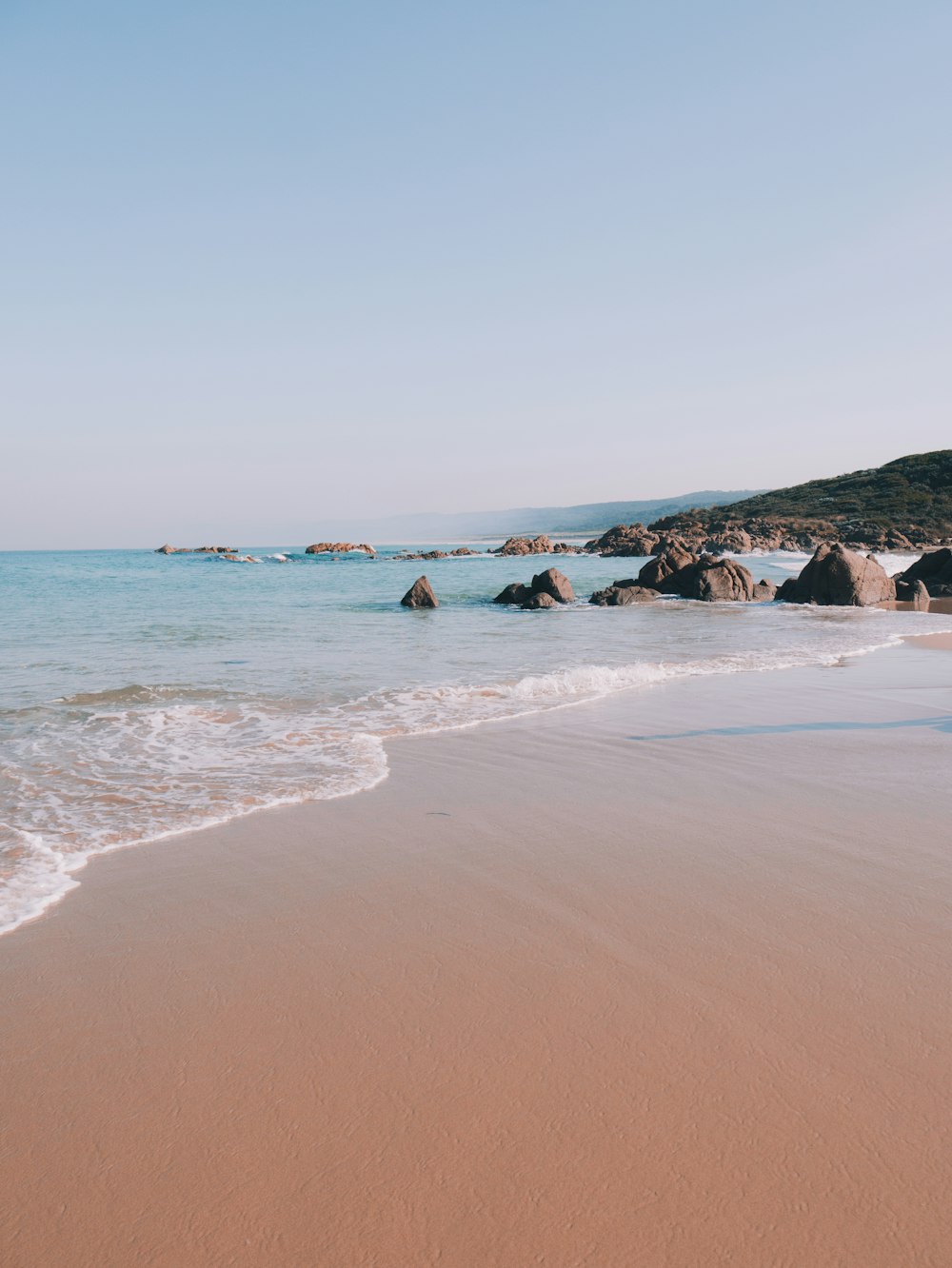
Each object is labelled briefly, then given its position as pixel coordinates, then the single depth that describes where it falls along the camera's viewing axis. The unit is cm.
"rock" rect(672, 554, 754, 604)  2788
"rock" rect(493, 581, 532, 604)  2731
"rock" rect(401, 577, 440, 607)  2622
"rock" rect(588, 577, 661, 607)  2709
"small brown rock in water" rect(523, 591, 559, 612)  2579
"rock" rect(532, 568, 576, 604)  2680
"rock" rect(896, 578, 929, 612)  2511
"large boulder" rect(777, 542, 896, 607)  2561
